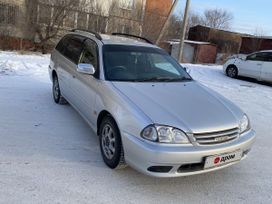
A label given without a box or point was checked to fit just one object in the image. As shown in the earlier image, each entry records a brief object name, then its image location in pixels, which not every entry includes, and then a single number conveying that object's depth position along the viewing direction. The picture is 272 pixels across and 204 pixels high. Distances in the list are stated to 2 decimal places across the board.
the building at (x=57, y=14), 18.17
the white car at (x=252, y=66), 12.43
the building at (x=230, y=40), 27.41
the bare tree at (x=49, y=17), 18.30
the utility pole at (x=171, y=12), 16.34
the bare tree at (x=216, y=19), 60.94
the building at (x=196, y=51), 27.92
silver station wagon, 3.14
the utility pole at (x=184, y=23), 15.16
